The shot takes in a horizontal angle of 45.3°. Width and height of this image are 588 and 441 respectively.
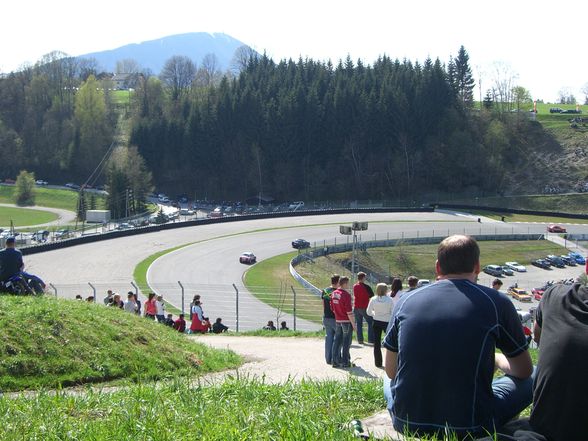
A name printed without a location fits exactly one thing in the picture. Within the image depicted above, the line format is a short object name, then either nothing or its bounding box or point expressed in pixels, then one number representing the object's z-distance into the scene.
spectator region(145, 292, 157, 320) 19.33
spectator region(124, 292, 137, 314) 19.25
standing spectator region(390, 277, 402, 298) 13.34
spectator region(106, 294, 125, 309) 19.03
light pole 42.50
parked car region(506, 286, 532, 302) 46.12
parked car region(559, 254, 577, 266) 62.47
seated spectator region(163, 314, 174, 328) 19.74
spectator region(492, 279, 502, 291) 14.74
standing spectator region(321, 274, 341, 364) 12.59
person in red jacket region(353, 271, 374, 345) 14.34
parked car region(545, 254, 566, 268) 62.09
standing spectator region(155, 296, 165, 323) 19.50
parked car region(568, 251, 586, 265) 62.39
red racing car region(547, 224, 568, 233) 73.69
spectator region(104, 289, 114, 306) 20.25
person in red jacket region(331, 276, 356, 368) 12.34
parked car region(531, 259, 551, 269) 61.84
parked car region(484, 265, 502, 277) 57.59
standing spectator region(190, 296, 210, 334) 18.78
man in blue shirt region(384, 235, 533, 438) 4.53
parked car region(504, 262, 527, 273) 59.76
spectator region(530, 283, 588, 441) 4.30
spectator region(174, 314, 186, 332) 18.59
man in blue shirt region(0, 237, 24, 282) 13.04
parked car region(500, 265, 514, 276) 58.15
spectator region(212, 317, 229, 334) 19.92
